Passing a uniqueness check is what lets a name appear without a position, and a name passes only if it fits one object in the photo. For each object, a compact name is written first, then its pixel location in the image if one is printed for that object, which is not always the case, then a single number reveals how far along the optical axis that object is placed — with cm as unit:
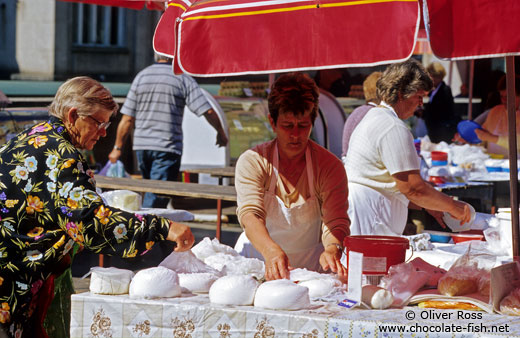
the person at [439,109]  2219
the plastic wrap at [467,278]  664
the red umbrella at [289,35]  605
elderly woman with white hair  608
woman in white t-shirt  872
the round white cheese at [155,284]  658
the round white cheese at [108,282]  671
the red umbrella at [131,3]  1130
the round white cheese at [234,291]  642
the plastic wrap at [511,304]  619
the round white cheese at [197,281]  686
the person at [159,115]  1624
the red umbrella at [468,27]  575
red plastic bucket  672
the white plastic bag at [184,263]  709
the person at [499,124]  1729
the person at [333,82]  2176
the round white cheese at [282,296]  625
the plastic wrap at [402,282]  645
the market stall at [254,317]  588
